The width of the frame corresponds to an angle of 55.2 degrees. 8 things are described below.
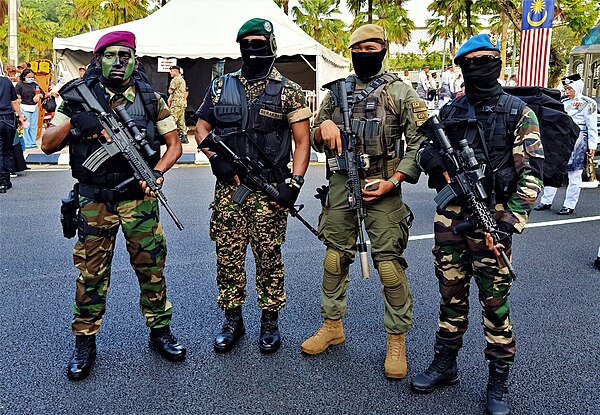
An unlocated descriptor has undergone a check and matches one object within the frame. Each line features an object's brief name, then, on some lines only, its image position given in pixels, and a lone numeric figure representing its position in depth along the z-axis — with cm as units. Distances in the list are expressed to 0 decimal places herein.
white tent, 1421
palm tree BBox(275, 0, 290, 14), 2899
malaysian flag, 1028
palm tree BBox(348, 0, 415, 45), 2612
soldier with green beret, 324
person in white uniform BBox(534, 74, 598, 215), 732
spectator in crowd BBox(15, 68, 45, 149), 1234
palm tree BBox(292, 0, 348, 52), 3566
